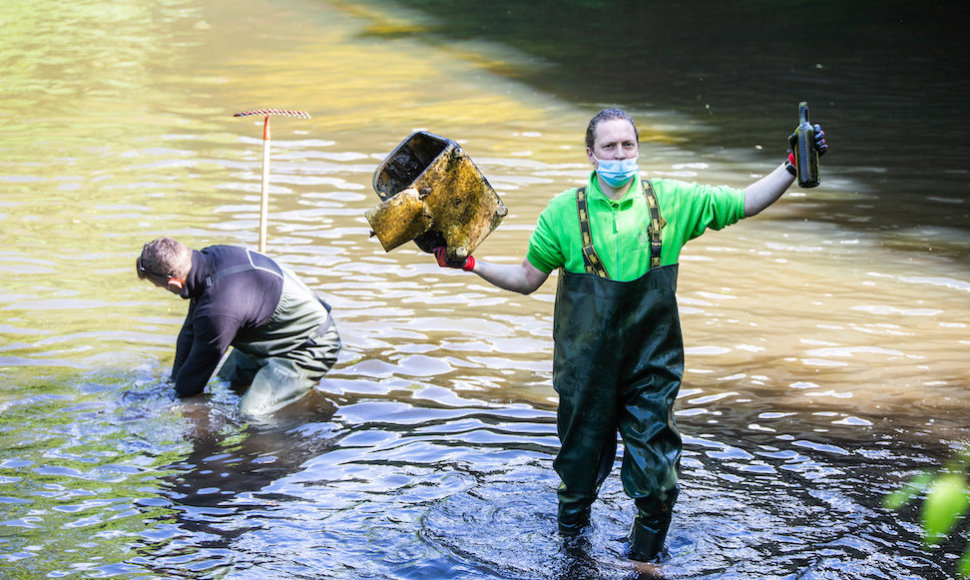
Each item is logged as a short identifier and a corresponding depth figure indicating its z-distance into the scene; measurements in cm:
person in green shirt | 871
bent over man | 1284
